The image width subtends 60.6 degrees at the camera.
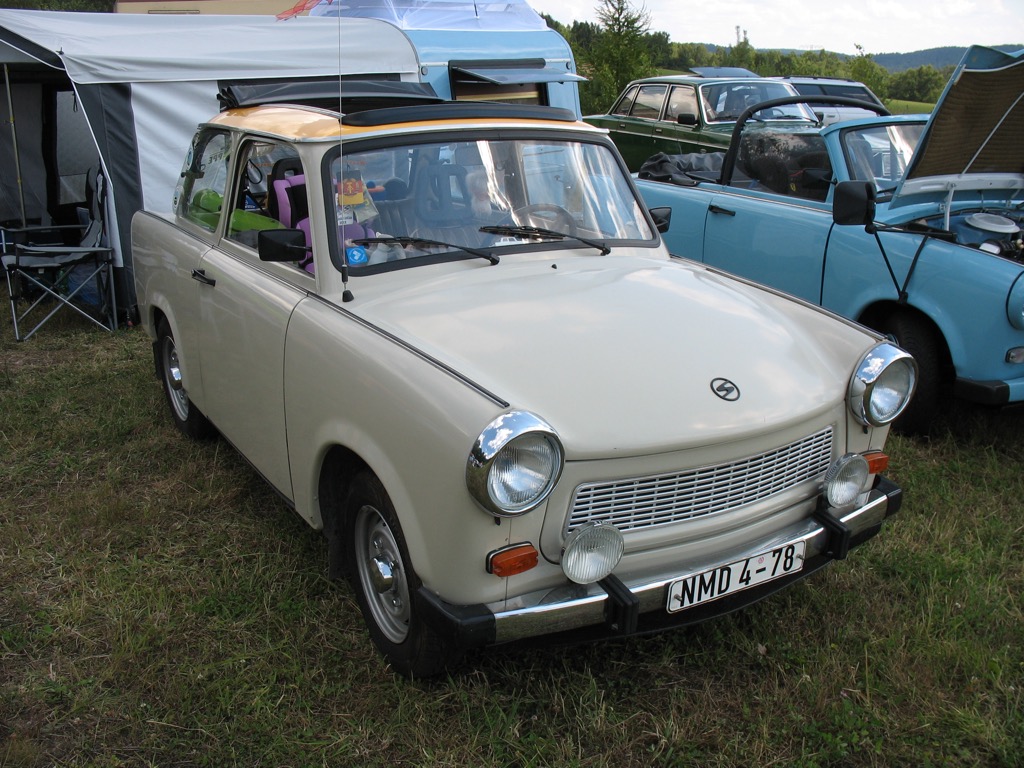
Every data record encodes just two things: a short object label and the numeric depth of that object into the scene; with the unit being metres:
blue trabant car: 4.28
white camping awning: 6.70
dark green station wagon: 10.98
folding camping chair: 6.79
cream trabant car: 2.35
